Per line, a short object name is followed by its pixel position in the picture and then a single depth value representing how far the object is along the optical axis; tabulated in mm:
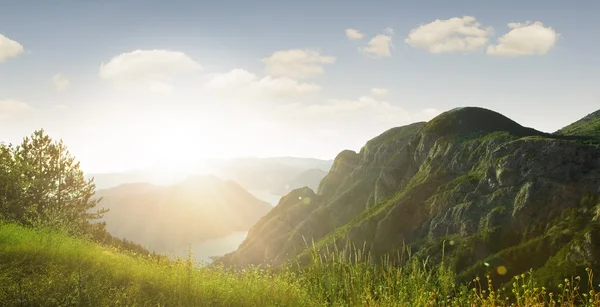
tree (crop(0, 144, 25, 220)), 30281
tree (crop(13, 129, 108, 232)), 34438
